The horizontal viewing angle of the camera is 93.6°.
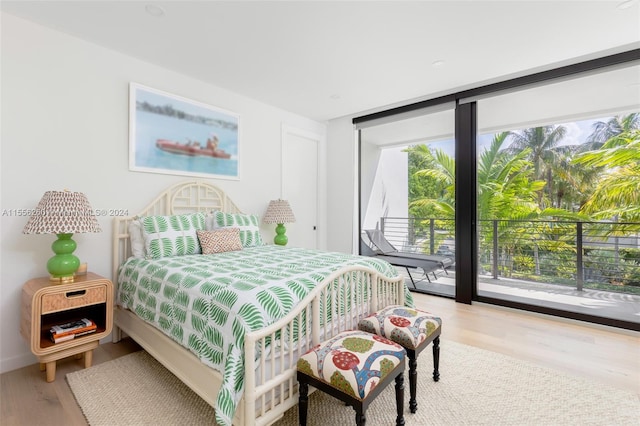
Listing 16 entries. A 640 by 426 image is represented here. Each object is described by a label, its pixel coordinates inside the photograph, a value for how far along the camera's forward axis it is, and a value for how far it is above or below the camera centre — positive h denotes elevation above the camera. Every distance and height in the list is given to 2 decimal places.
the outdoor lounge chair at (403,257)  3.98 -0.59
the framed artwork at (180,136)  2.84 +0.83
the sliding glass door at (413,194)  4.00 +0.33
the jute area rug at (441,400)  1.65 -1.11
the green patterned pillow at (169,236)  2.53 -0.18
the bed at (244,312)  1.38 -0.56
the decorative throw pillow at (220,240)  2.78 -0.24
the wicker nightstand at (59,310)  1.93 -0.66
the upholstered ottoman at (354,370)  1.28 -0.70
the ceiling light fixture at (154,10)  2.12 +1.47
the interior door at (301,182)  4.40 +0.50
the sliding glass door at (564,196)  2.83 +0.21
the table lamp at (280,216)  3.84 -0.01
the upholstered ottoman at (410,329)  1.69 -0.68
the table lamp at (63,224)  2.00 -0.06
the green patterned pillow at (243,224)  3.17 -0.10
